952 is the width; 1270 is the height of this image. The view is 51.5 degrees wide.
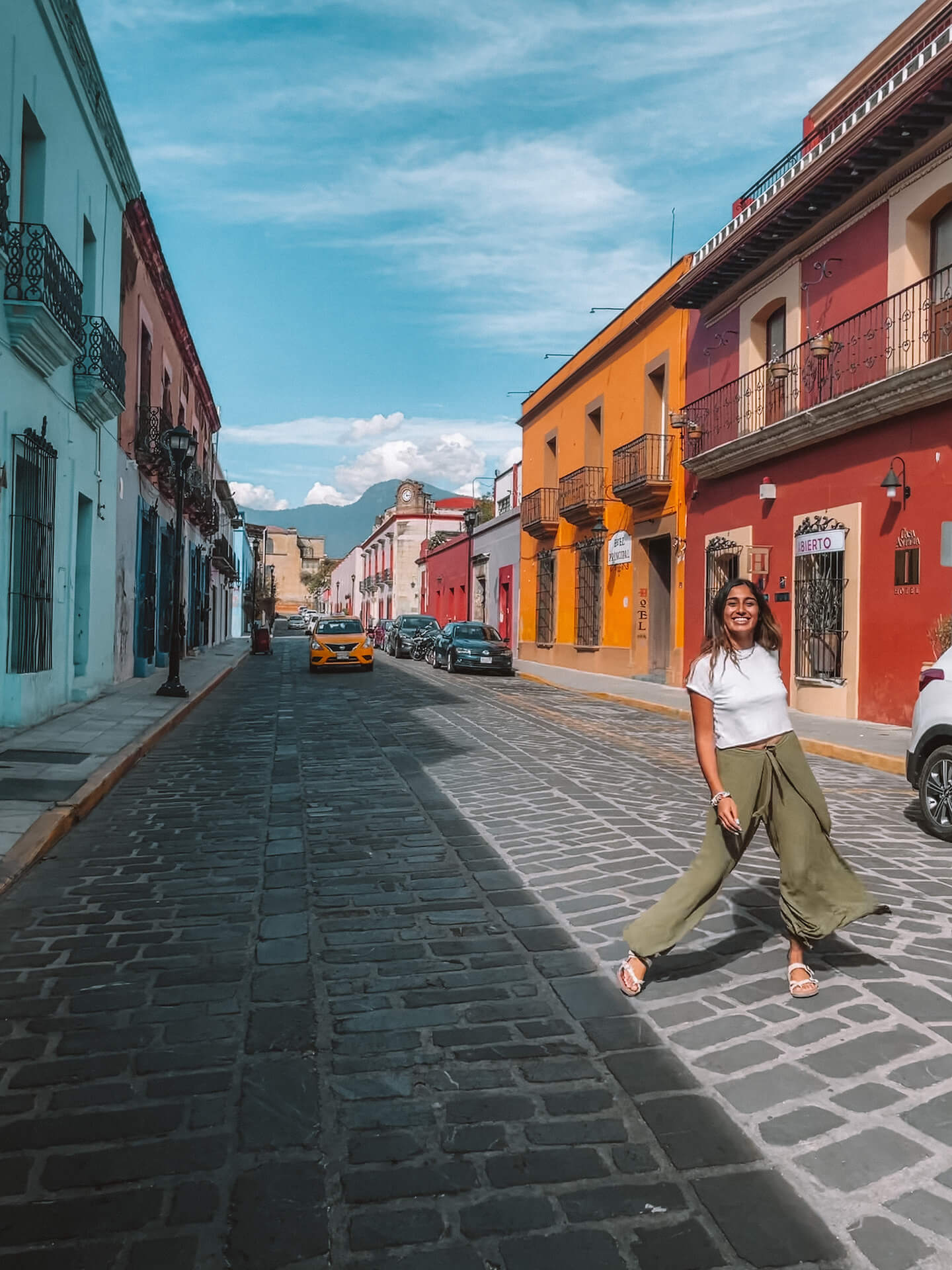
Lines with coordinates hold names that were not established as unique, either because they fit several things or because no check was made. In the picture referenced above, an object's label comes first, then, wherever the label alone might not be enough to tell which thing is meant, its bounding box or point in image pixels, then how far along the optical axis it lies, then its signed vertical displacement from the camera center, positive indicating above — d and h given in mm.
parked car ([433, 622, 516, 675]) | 24828 -853
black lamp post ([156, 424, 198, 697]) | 14828 +2117
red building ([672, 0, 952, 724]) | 12234 +3452
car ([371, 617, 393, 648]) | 44616 -807
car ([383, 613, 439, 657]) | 34625 -575
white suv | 6691 -890
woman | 3674 -701
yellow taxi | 23875 -830
